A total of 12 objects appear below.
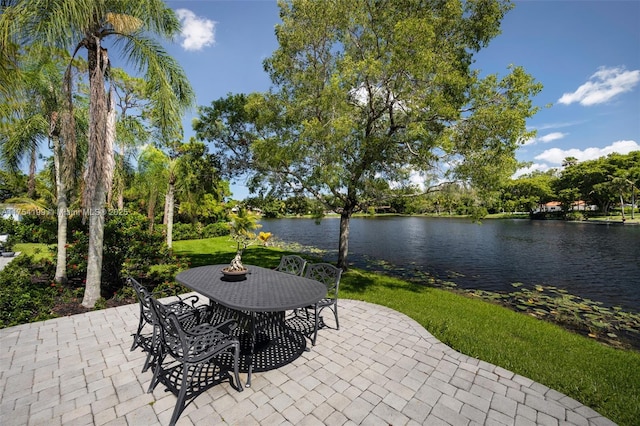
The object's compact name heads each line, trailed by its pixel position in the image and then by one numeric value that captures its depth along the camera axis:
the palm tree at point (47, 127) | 6.25
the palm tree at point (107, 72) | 5.09
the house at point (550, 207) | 64.88
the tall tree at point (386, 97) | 6.27
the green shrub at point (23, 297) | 4.71
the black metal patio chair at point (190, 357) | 2.62
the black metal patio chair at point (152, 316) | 3.23
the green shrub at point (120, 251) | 6.43
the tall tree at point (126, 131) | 12.23
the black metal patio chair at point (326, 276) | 4.55
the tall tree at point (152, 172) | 12.52
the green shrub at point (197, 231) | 20.22
